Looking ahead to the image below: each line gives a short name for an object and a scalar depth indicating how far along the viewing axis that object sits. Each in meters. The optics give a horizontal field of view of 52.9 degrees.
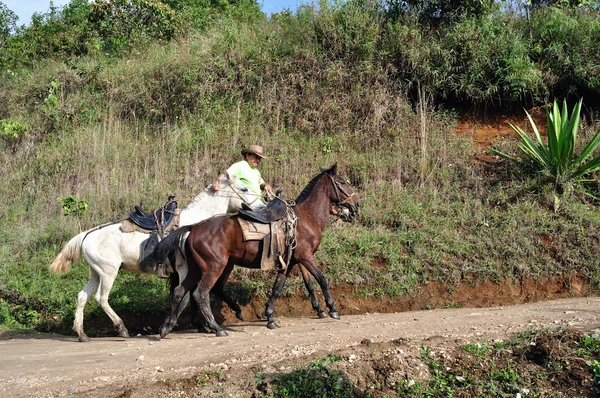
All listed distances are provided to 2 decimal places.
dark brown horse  8.36
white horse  9.05
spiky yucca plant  11.41
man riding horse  9.43
